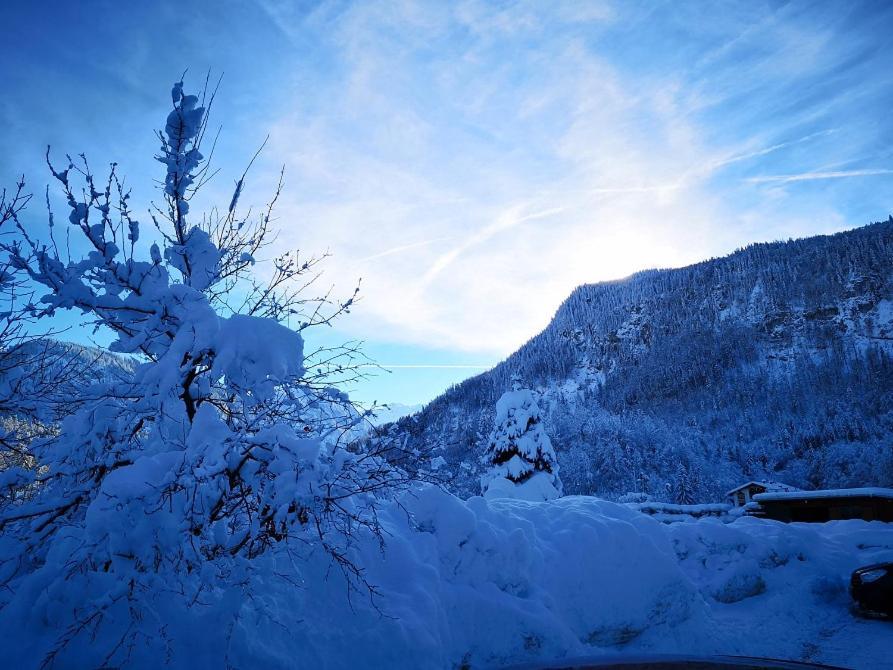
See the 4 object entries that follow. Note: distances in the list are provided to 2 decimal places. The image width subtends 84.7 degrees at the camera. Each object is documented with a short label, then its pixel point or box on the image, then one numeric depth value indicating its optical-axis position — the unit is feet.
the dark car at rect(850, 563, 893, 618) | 25.11
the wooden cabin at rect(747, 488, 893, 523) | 56.29
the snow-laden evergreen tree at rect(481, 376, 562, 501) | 71.41
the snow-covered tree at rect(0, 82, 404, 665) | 11.19
